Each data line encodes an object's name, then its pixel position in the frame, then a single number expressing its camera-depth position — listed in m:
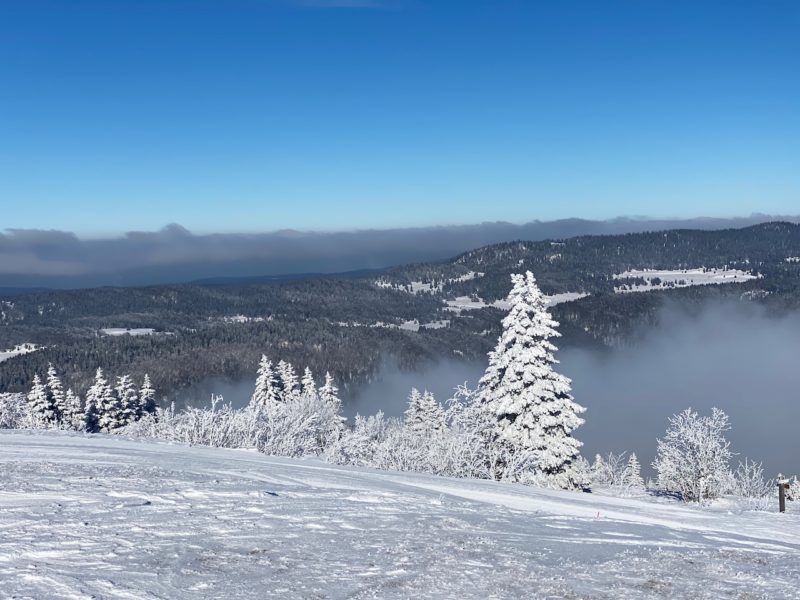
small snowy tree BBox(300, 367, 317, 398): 58.94
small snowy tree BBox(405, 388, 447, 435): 54.66
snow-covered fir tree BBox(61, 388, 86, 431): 48.91
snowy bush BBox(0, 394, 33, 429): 32.55
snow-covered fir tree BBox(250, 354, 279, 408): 53.22
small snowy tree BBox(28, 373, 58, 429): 47.72
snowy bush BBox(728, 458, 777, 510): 40.38
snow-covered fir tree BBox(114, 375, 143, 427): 51.38
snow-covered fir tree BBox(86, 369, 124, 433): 49.06
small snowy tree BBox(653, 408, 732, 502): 27.59
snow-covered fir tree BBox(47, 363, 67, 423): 50.78
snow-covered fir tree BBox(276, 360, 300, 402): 56.06
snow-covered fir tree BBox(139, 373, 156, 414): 55.82
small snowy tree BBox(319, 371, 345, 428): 53.47
